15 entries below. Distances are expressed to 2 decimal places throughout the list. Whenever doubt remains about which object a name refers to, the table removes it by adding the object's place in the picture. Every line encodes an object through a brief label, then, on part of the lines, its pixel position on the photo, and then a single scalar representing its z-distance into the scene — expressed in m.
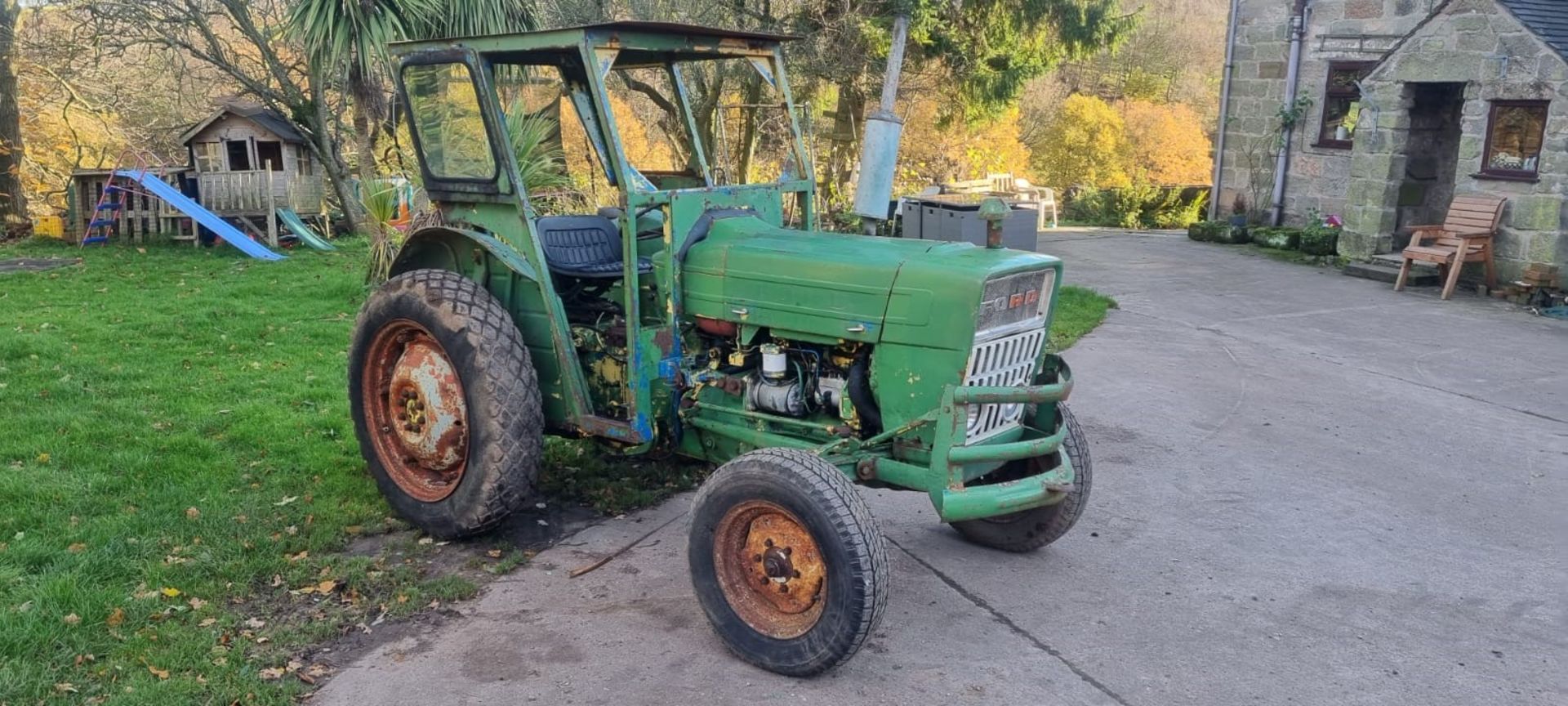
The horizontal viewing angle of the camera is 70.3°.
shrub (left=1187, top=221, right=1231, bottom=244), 16.25
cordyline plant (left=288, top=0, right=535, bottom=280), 12.12
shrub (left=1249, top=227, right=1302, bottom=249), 15.22
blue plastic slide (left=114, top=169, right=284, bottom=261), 13.91
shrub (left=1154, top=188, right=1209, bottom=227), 19.48
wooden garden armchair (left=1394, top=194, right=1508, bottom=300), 11.45
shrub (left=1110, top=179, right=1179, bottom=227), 19.62
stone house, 11.34
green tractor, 3.88
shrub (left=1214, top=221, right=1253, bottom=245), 16.09
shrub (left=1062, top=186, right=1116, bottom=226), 20.08
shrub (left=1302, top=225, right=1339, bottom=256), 14.20
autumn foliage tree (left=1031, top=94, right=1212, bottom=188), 20.72
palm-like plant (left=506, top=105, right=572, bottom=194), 9.37
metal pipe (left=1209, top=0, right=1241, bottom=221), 16.81
